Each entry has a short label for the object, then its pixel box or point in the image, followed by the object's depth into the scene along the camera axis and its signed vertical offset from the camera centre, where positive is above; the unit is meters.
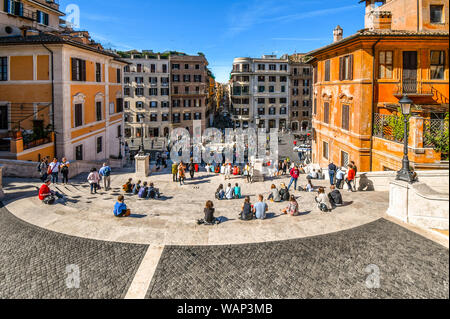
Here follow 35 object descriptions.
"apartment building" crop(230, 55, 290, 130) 82.19 +10.55
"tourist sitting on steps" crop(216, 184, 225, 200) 18.09 -2.98
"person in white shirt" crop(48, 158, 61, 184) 19.92 -1.90
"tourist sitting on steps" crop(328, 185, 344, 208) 15.30 -2.78
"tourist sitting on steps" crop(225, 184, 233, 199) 18.09 -2.97
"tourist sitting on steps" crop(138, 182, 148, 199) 17.75 -2.89
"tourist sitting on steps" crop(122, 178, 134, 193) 18.97 -2.82
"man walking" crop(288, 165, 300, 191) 19.67 -2.11
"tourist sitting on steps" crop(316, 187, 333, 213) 14.60 -2.82
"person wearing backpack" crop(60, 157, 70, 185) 20.39 -2.07
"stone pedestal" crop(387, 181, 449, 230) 5.10 -1.35
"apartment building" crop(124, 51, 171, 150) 71.31 +8.78
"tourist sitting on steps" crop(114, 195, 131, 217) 14.08 -2.99
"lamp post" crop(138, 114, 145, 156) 24.18 -1.15
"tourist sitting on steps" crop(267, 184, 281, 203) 16.92 -2.92
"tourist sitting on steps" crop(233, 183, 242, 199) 18.27 -2.96
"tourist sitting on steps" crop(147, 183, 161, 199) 18.00 -2.95
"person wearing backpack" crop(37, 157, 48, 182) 20.16 -1.99
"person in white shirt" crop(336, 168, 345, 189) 18.97 -2.31
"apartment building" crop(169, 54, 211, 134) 72.31 +9.86
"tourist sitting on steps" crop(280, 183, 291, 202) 17.15 -2.91
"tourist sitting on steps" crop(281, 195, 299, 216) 14.30 -2.96
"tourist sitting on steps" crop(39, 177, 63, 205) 15.79 -2.72
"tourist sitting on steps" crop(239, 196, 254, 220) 13.95 -3.05
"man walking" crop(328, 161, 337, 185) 20.42 -2.08
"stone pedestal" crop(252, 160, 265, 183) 23.57 -2.45
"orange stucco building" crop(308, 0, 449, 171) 20.59 +3.64
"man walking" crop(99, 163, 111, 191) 19.36 -2.21
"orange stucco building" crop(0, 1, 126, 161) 25.77 +3.22
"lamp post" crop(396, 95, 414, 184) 10.14 -0.83
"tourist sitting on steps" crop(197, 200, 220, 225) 13.40 -3.08
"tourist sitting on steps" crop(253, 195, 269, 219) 14.01 -2.94
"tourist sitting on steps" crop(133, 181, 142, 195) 18.81 -2.88
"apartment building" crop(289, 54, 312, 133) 83.01 +9.50
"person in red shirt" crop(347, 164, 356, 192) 18.19 -2.23
